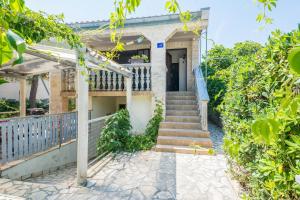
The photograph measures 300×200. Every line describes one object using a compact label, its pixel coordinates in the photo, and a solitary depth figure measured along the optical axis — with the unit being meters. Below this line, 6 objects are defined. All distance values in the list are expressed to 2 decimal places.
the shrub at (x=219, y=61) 7.07
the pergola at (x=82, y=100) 2.83
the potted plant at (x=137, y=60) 6.66
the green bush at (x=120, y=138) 4.47
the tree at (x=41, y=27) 1.61
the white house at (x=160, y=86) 5.00
